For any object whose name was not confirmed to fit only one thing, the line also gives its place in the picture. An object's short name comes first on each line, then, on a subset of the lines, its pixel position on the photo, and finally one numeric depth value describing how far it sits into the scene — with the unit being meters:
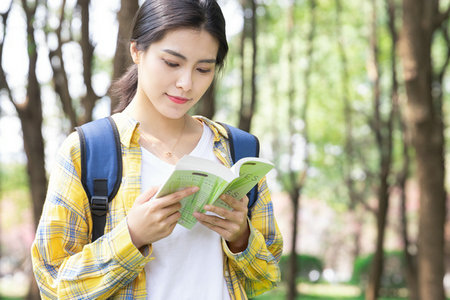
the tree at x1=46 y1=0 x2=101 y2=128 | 5.99
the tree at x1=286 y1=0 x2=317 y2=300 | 13.06
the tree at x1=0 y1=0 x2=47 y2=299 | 7.87
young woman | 1.89
